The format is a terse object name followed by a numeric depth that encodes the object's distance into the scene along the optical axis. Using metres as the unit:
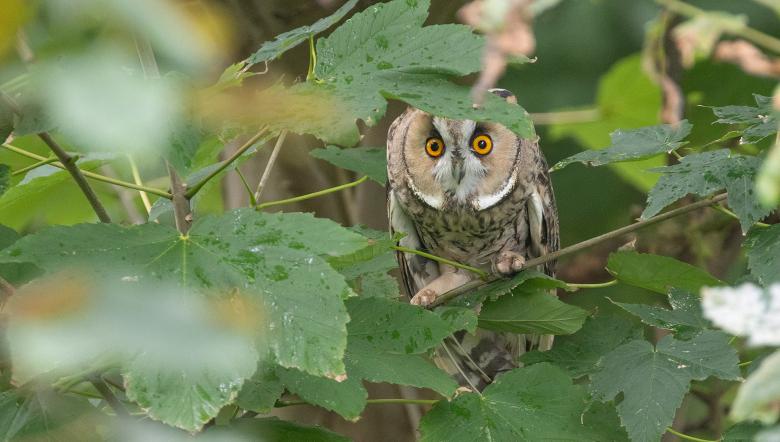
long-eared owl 7.55
